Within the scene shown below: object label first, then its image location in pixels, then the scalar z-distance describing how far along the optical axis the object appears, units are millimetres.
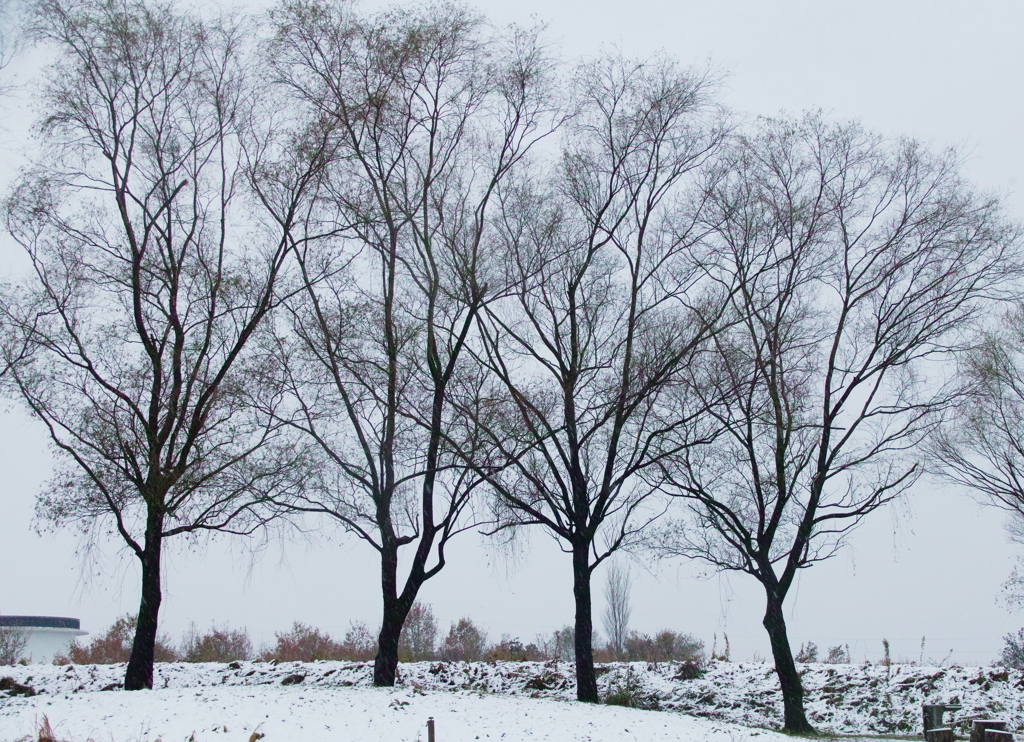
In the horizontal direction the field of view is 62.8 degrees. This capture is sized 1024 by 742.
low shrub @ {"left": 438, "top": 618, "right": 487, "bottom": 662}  26750
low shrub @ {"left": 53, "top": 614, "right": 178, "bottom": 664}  22439
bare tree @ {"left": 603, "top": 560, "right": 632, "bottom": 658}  37906
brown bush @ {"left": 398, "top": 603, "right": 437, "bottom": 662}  31219
